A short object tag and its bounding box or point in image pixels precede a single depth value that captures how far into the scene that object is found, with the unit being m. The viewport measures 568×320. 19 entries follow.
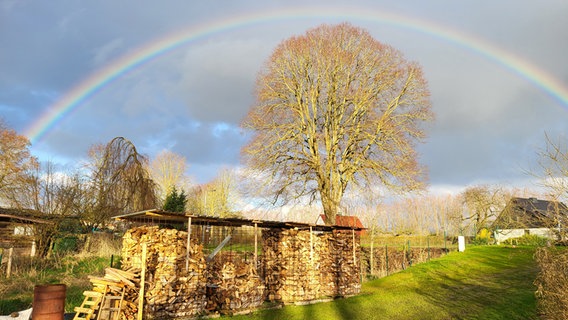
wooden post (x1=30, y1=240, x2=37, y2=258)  19.44
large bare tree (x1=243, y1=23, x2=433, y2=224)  21.58
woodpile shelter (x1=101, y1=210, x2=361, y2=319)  10.41
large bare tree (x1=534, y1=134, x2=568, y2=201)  7.04
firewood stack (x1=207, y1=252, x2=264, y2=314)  11.63
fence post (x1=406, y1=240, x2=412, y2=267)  25.74
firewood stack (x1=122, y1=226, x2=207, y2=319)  10.23
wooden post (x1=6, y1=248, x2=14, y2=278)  13.95
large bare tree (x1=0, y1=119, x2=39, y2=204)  31.47
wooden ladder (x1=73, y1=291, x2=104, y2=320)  9.06
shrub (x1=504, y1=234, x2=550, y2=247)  31.58
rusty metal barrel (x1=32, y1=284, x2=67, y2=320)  8.33
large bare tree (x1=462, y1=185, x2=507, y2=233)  44.34
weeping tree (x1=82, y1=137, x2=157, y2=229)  23.94
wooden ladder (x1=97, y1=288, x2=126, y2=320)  9.21
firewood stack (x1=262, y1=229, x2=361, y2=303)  13.82
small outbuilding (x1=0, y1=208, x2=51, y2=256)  20.06
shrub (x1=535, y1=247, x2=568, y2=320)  6.50
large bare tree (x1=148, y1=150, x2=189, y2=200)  46.88
